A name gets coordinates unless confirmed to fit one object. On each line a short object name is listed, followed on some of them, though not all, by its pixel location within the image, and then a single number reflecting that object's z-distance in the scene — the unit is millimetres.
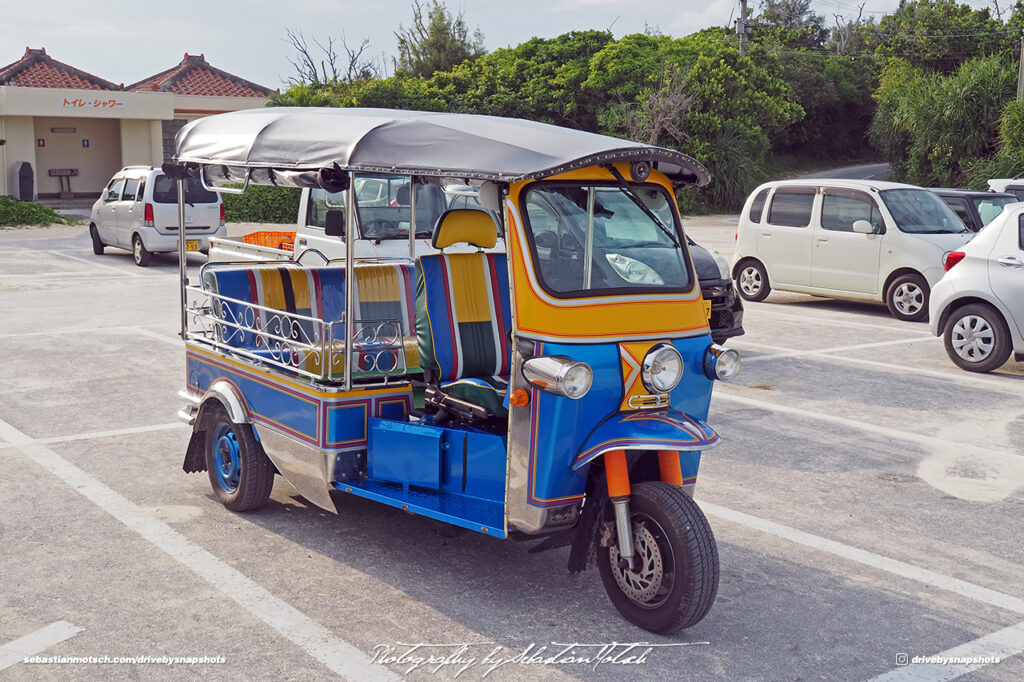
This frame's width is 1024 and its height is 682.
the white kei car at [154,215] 18984
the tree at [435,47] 44531
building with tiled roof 32625
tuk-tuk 4551
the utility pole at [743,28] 41406
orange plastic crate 12443
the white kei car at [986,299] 9992
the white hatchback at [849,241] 13555
